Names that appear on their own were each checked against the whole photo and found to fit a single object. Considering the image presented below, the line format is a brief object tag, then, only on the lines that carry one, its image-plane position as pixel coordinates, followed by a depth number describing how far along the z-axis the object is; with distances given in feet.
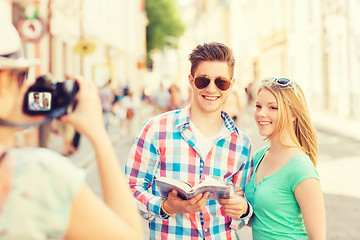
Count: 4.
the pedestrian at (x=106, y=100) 45.76
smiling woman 7.77
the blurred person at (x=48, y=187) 3.77
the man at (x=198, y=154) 7.97
